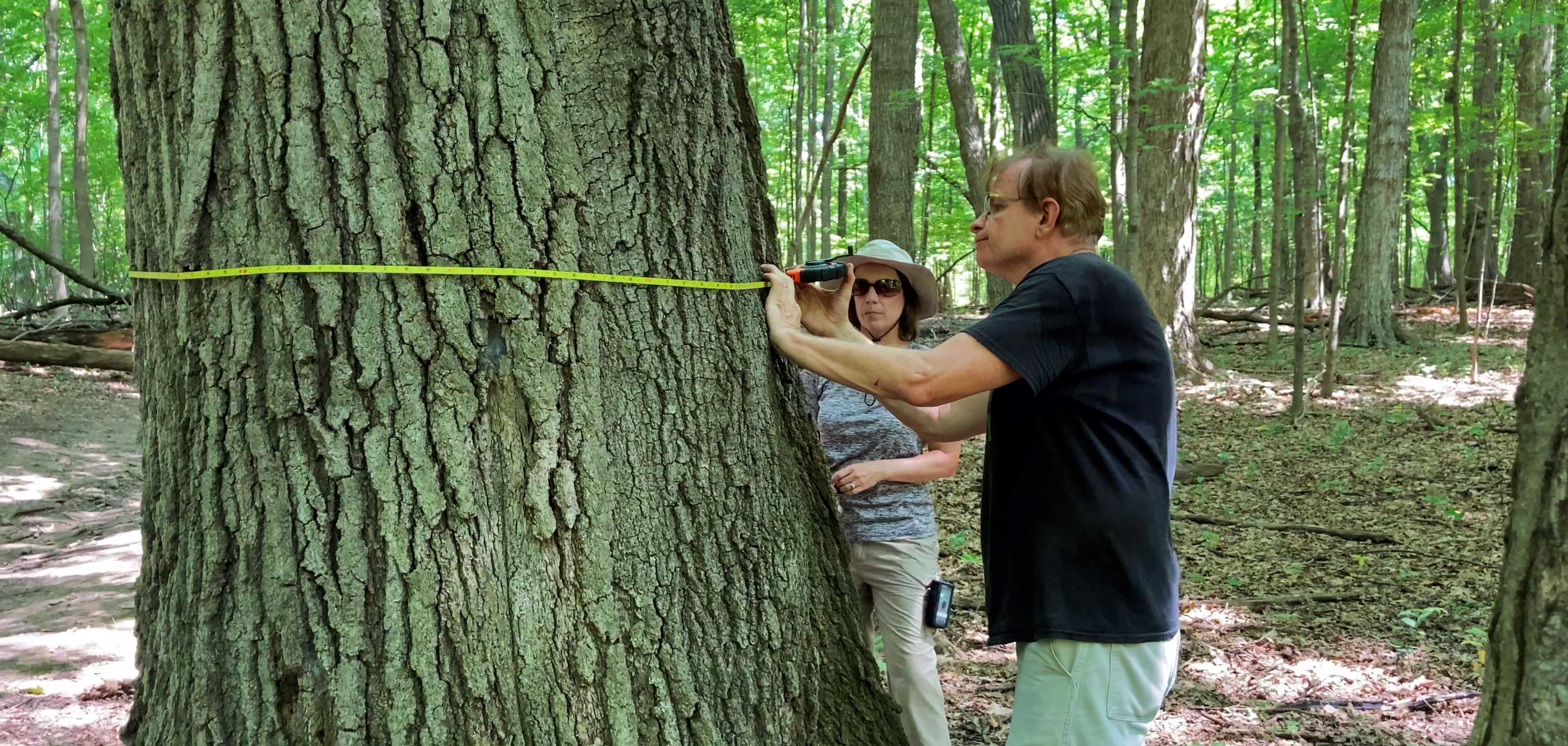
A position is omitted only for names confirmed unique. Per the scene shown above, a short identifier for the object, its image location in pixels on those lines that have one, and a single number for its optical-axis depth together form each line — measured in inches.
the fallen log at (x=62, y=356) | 361.4
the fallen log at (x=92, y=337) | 400.8
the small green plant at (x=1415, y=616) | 177.3
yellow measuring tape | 66.2
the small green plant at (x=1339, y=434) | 325.1
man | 75.7
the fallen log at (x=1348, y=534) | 228.2
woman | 117.5
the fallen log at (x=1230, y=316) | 602.2
